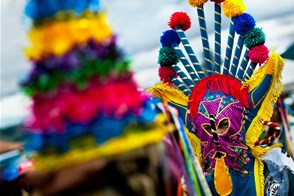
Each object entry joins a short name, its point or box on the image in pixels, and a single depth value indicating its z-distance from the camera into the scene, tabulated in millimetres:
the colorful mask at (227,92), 2859
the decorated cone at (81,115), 1701
